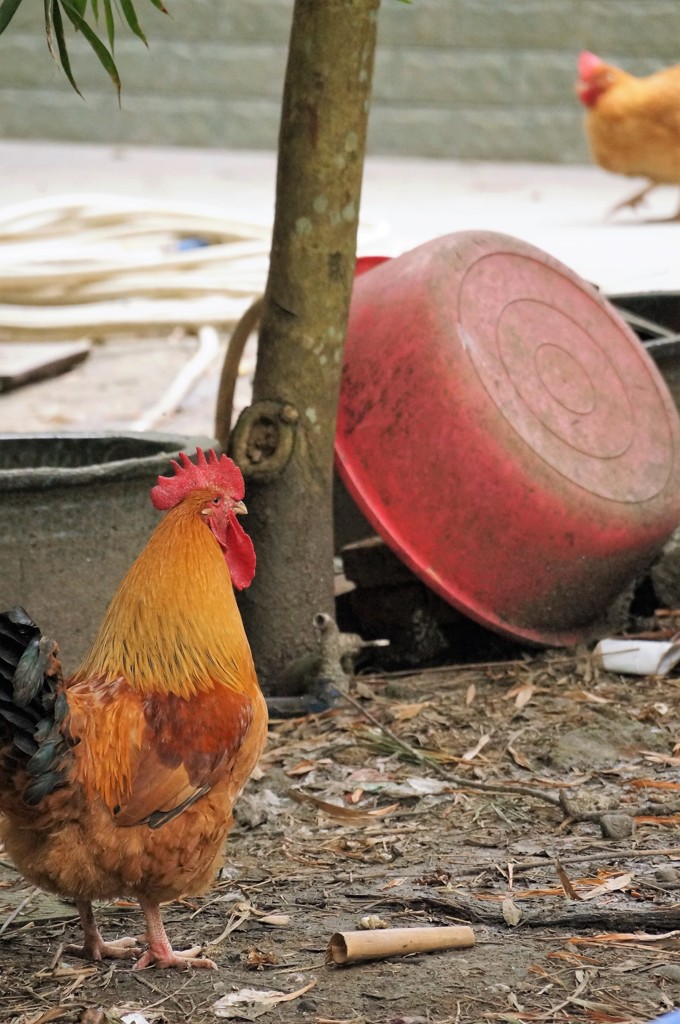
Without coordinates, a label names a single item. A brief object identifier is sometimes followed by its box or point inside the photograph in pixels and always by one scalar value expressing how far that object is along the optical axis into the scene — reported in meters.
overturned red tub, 8.12
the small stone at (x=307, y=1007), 4.98
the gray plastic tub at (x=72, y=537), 7.20
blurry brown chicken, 20.61
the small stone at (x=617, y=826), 6.28
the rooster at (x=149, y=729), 4.89
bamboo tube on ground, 5.16
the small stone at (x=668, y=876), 5.78
